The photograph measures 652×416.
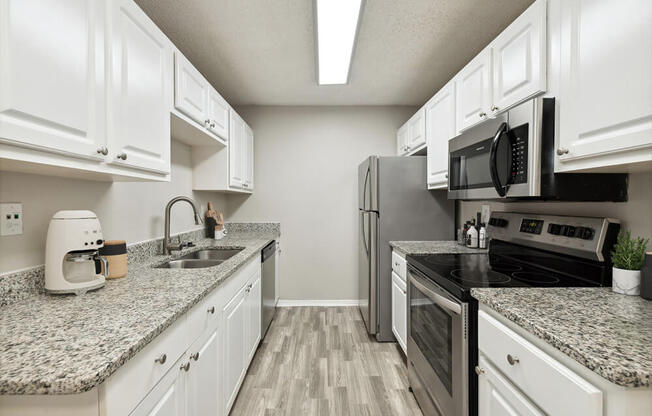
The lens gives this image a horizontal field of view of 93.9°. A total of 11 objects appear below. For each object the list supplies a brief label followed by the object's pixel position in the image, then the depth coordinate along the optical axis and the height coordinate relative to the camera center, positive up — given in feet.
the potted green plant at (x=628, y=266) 3.65 -0.75
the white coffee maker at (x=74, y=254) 3.80 -0.66
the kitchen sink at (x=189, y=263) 6.52 -1.36
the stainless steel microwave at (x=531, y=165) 4.19 +0.61
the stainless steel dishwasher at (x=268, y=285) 8.78 -2.56
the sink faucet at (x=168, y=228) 6.91 -0.57
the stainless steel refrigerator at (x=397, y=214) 8.59 -0.27
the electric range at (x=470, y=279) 4.15 -1.11
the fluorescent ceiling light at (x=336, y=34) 5.57 +3.65
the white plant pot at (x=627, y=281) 3.66 -0.93
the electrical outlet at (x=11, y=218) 3.65 -0.19
